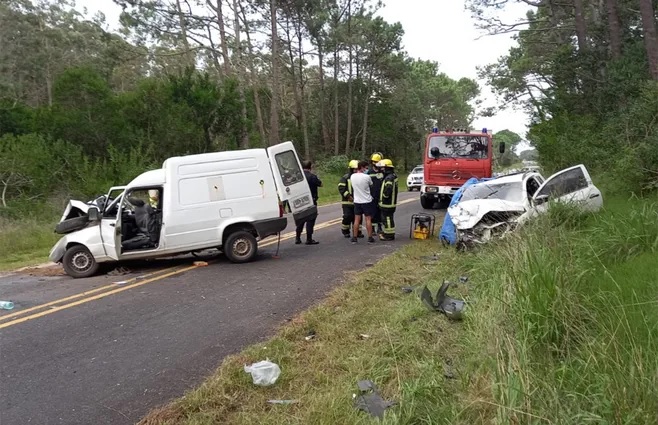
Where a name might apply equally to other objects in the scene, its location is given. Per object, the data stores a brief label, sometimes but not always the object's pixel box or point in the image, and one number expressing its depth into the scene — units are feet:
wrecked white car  26.68
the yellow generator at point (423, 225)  34.06
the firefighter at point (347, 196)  34.88
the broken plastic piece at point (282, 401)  11.83
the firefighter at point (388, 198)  33.42
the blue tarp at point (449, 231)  29.58
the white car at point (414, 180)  93.56
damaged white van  27.02
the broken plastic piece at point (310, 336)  15.97
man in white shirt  33.76
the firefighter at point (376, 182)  34.73
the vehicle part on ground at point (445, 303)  16.11
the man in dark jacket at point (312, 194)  33.97
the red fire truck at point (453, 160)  48.96
